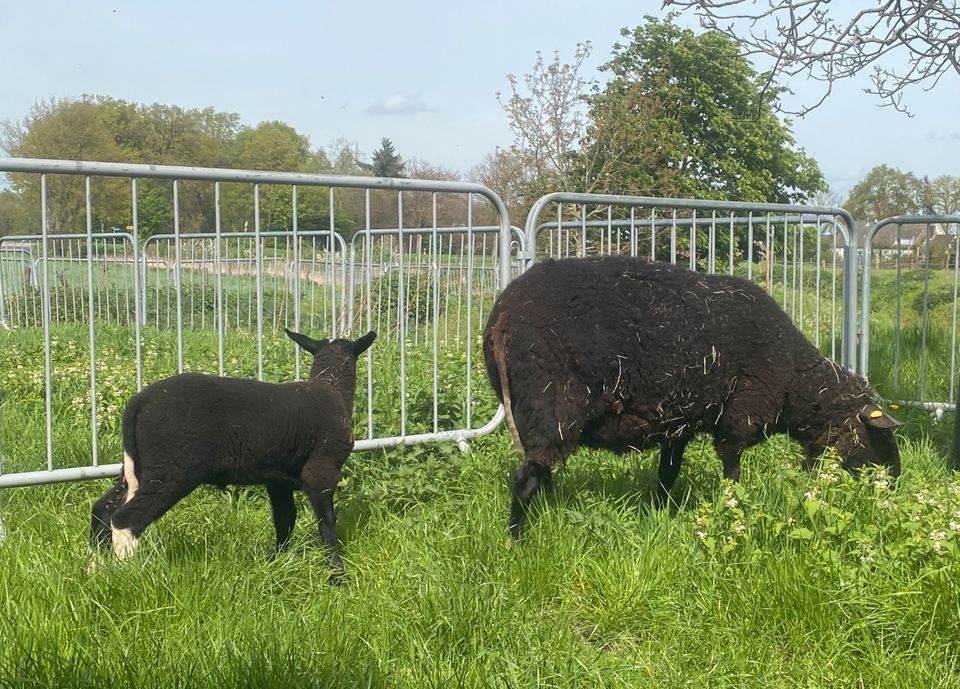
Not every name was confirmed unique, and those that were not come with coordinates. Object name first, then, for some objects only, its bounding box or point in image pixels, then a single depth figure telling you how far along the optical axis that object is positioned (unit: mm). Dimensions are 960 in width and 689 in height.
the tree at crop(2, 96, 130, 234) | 29516
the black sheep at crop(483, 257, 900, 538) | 3938
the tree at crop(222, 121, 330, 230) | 43469
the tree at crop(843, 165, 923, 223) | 39438
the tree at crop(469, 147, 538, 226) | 18609
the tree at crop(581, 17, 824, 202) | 20297
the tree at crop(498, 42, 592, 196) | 17766
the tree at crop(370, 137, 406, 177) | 70438
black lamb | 3283
